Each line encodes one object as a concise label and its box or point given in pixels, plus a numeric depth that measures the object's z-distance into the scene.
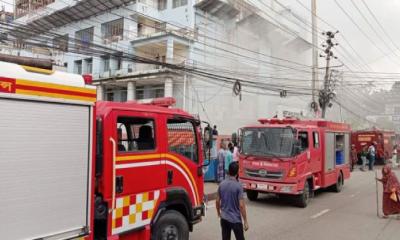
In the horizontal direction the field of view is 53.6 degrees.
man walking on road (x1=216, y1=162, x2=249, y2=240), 5.45
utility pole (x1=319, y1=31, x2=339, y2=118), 28.54
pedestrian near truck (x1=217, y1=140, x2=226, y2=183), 14.47
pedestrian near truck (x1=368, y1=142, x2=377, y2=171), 26.26
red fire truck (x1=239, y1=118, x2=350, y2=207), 10.98
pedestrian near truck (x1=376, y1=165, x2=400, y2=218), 9.84
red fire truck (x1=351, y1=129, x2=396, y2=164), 31.08
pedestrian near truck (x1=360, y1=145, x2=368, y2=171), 26.58
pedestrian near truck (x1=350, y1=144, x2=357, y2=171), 28.42
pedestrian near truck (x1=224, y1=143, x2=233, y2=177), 14.35
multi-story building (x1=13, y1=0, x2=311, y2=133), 30.28
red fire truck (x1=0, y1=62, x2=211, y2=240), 3.77
